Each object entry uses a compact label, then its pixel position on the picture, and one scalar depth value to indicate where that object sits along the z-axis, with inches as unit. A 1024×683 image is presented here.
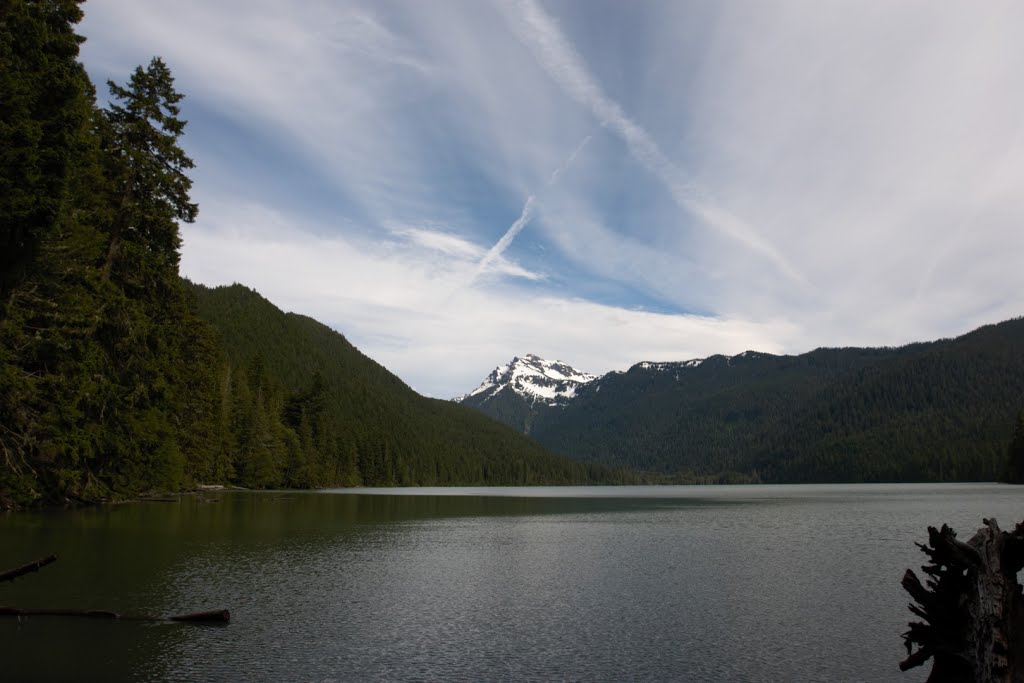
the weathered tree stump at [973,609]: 471.2
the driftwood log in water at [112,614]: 741.8
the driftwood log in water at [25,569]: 642.8
